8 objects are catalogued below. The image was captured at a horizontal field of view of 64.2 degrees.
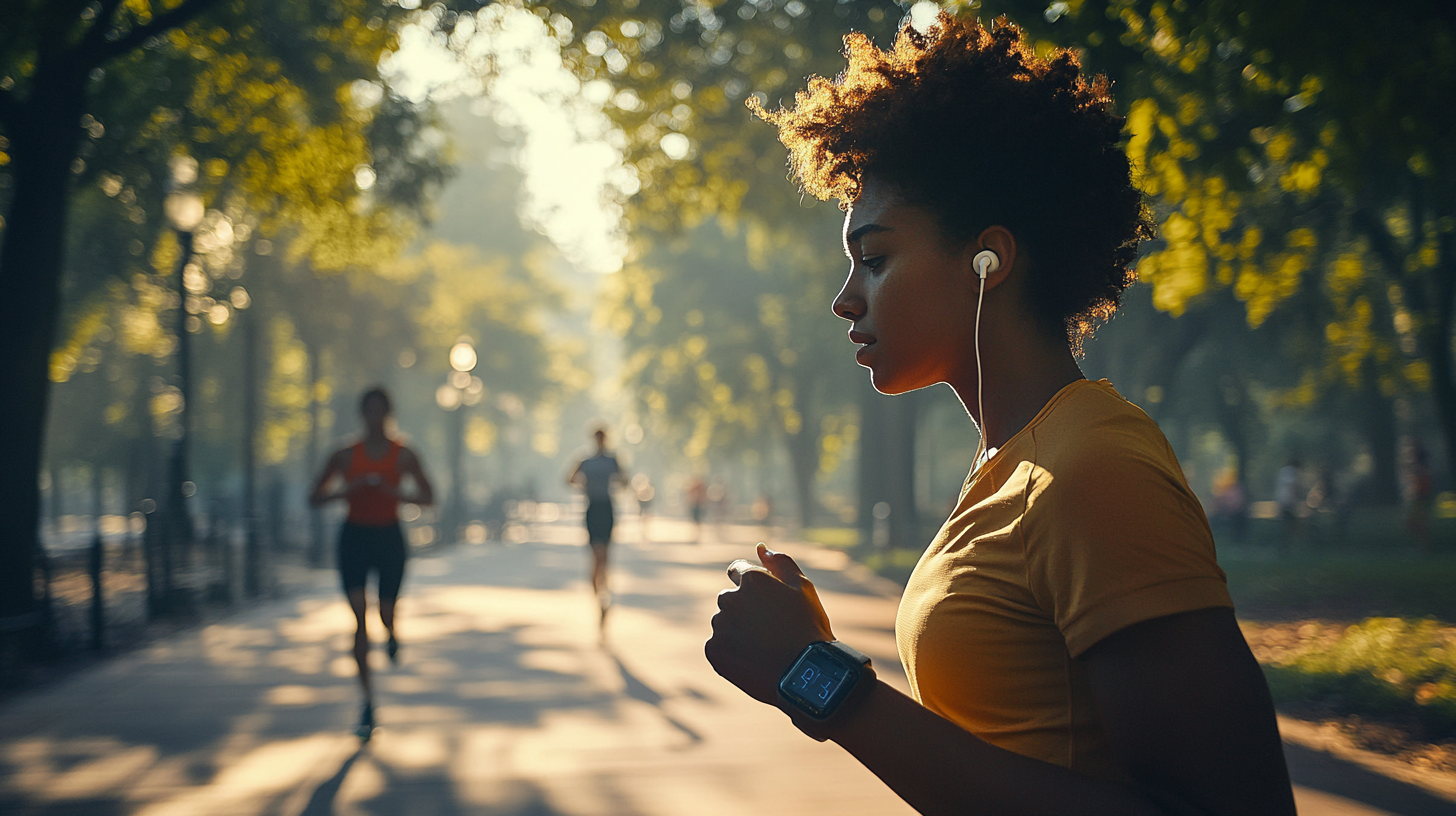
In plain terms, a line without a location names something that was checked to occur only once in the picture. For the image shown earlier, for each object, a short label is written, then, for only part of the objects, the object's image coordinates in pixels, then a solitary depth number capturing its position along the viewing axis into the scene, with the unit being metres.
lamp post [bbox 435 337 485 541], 26.72
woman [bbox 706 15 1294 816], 1.25
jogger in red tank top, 7.10
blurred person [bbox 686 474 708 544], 33.62
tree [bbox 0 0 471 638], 10.70
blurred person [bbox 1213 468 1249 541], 24.97
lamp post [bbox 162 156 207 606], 13.24
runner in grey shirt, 11.72
